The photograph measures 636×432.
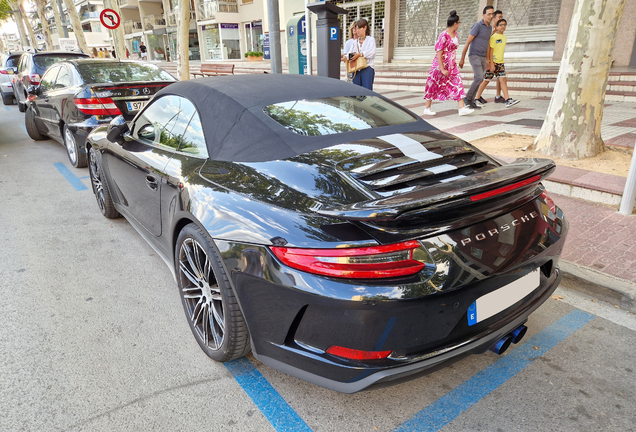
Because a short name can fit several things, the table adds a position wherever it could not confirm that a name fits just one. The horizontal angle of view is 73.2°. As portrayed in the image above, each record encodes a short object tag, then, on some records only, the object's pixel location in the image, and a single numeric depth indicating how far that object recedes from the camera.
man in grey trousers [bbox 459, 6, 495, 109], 8.36
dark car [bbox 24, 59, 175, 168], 6.12
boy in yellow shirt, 8.78
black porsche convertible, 1.73
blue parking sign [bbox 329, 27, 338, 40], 8.04
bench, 18.03
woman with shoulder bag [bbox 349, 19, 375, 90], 8.31
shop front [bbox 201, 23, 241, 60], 34.31
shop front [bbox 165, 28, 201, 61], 38.97
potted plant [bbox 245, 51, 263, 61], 30.23
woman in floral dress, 7.91
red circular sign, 14.40
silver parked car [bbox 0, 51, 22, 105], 15.06
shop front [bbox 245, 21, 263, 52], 32.66
